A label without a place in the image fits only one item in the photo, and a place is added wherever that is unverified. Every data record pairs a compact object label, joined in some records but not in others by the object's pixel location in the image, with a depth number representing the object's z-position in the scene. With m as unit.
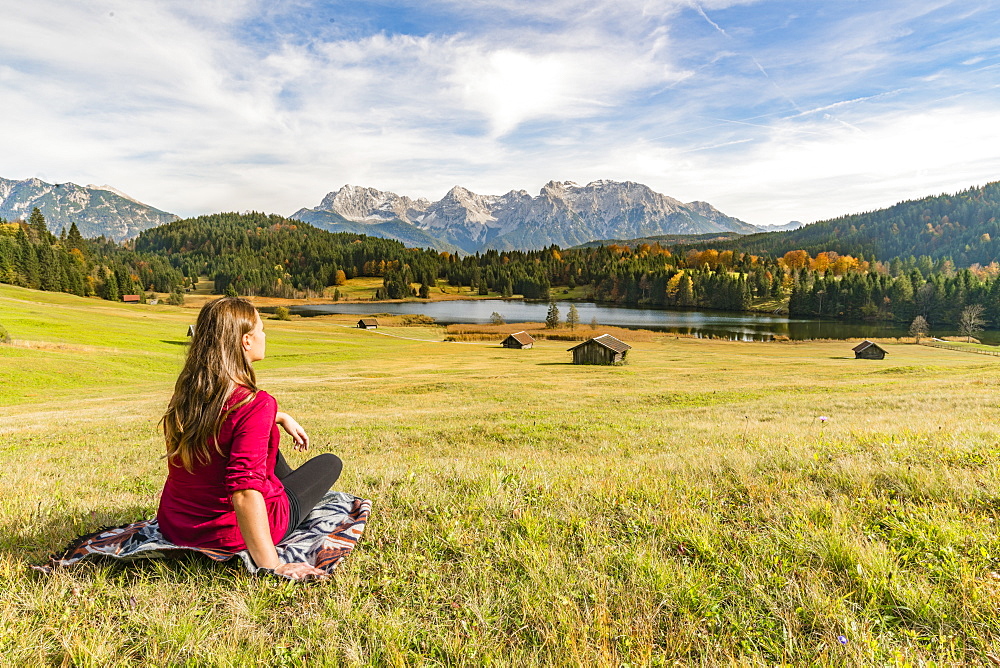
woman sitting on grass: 3.76
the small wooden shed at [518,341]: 80.62
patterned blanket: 4.05
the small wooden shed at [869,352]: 66.19
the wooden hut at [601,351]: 60.41
